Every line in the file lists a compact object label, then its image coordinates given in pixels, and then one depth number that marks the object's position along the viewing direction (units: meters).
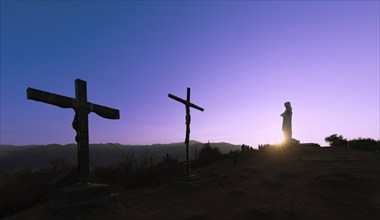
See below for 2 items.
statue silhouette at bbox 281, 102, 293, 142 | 25.88
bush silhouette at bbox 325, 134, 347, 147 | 31.23
